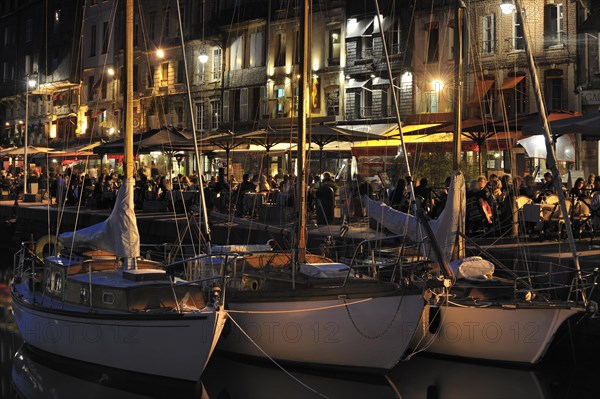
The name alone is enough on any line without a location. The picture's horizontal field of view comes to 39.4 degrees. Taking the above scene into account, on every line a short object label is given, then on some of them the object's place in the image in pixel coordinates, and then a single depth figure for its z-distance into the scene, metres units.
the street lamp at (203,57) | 47.61
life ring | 21.27
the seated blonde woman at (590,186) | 20.27
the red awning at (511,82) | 34.81
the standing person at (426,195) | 21.94
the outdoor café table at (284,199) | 25.19
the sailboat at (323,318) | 12.60
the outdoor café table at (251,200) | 26.05
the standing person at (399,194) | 22.97
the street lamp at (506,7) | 24.36
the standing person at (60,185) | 33.19
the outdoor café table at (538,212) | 19.03
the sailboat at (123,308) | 12.22
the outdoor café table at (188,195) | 28.83
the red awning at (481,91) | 36.16
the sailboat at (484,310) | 13.12
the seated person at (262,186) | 27.75
